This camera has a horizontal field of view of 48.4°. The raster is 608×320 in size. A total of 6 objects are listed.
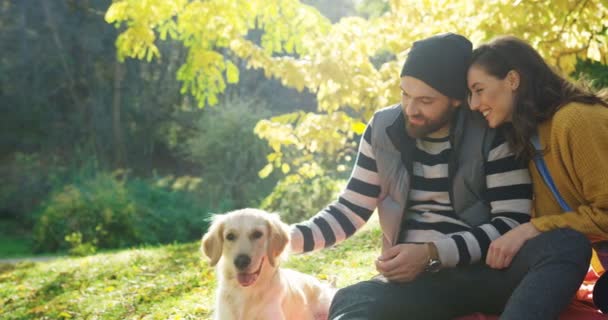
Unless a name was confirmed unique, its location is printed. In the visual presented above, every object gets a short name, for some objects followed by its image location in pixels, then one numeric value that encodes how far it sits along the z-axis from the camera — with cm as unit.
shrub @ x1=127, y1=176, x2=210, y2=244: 1346
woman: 263
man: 274
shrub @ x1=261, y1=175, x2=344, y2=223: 1059
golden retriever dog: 288
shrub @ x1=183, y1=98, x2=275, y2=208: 1555
